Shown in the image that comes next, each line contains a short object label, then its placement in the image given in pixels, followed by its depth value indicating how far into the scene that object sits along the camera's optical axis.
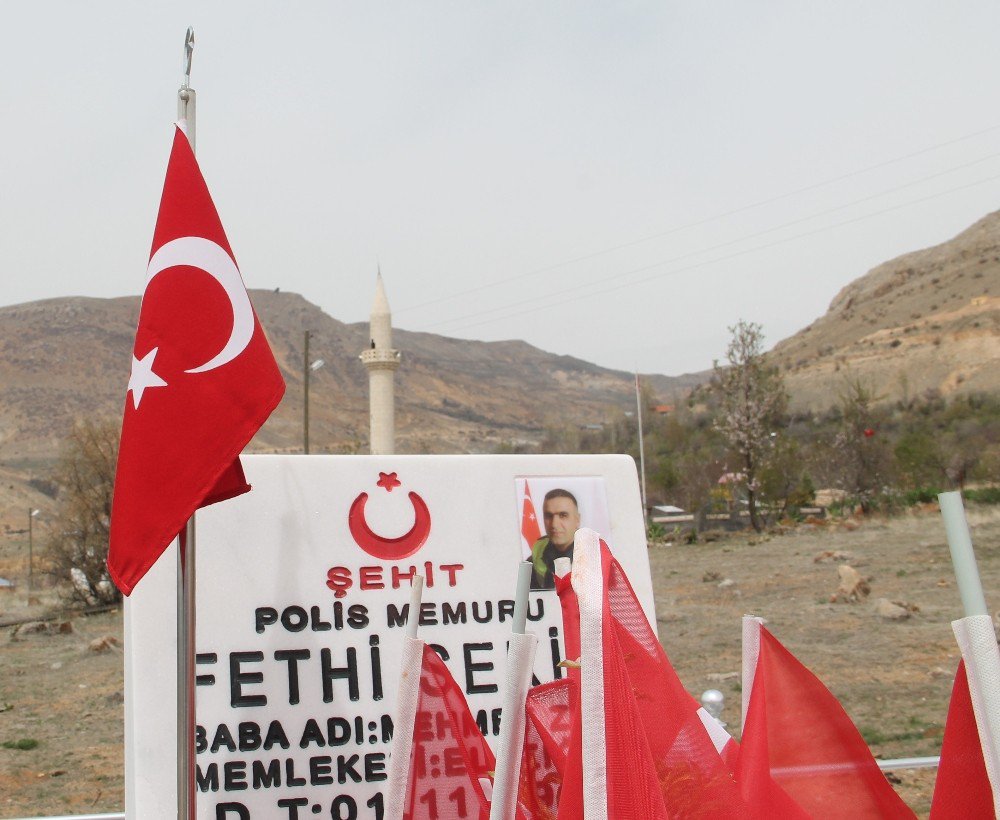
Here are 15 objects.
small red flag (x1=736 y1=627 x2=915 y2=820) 2.29
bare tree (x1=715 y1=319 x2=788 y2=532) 28.08
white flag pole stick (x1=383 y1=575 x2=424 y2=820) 2.64
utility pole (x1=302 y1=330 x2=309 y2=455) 24.18
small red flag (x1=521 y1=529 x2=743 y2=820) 1.83
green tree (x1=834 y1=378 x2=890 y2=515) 25.95
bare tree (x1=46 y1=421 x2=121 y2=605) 19.66
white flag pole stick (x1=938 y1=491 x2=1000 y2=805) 1.87
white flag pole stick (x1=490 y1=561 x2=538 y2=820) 2.06
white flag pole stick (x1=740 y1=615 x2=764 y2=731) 2.35
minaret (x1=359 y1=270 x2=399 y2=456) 25.30
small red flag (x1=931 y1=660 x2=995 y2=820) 1.97
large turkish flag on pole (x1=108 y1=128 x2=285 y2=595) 2.65
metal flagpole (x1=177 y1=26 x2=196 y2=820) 2.71
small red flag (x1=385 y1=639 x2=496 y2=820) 2.65
